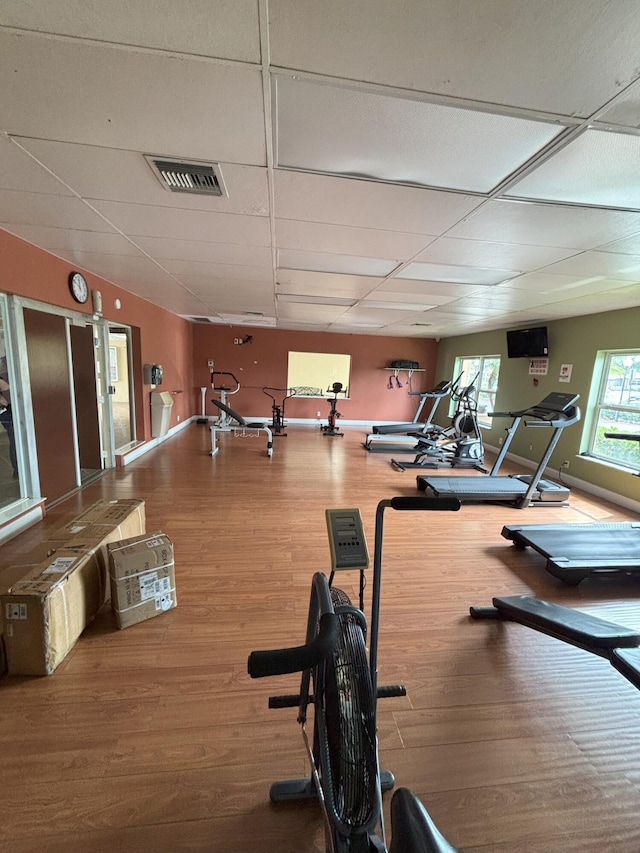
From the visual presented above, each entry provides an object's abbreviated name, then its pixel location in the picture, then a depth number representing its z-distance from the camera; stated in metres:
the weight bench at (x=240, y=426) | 6.03
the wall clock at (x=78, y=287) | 3.77
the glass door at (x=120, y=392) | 5.52
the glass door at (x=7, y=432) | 3.07
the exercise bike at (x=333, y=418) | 8.23
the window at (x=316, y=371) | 9.35
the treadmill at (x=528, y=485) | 4.12
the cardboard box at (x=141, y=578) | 2.04
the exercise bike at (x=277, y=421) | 7.96
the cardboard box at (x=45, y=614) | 1.67
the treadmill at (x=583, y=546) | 2.68
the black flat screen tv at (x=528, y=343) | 5.77
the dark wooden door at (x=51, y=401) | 3.37
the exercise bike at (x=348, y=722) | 0.68
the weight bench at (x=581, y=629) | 1.60
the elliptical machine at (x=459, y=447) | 6.02
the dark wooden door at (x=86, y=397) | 4.45
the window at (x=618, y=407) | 4.51
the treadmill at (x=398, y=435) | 7.01
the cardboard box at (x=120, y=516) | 2.41
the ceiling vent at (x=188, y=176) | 1.76
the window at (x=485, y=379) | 7.32
